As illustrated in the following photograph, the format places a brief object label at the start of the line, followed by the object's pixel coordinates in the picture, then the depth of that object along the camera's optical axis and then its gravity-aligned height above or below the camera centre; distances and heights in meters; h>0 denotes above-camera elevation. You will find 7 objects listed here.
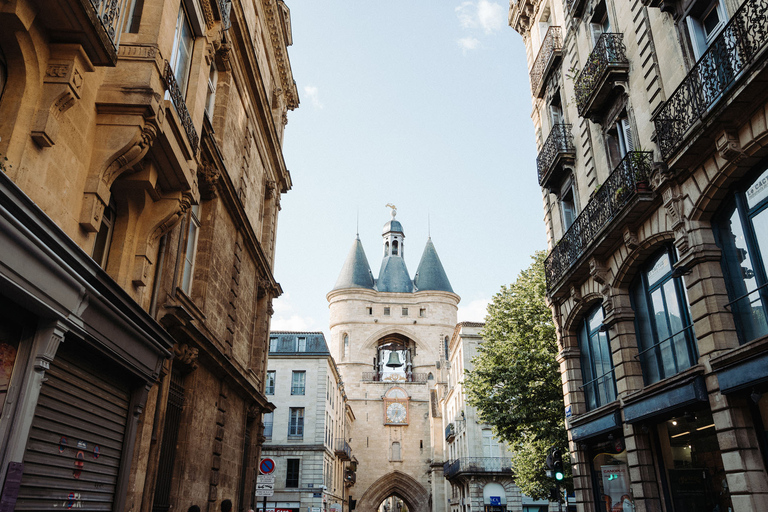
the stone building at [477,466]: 37.53 +2.28
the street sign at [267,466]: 12.77 +0.77
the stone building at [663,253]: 7.86 +4.17
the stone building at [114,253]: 4.80 +2.90
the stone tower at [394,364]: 55.84 +14.65
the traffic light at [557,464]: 12.26 +0.77
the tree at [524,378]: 18.73 +3.85
